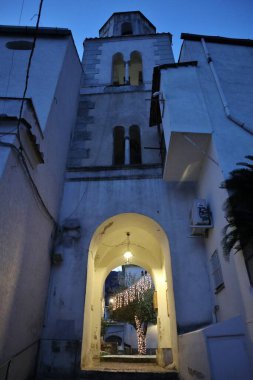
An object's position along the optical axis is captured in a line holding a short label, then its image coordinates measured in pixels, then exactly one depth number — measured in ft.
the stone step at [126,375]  19.54
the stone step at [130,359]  32.93
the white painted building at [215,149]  14.83
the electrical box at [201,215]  22.21
